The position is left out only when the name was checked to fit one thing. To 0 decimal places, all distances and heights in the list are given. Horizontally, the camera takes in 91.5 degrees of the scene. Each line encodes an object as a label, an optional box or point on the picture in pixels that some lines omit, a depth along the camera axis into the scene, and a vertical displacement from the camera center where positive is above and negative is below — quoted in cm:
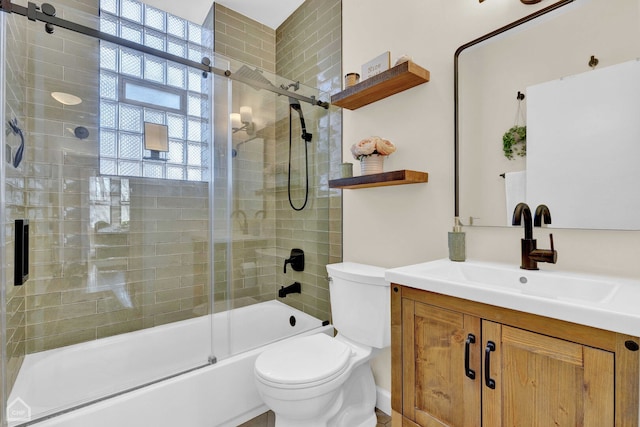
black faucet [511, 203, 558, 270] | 113 -6
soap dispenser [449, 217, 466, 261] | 138 -15
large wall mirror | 105 +37
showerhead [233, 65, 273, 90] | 214 +96
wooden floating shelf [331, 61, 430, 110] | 154 +68
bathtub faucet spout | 237 -59
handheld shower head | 237 +75
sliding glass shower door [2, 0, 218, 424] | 164 +3
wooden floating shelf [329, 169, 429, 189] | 150 +17
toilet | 133 -70
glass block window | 200 +74
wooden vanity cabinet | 71 -43
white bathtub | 138 -85
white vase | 172 +27
